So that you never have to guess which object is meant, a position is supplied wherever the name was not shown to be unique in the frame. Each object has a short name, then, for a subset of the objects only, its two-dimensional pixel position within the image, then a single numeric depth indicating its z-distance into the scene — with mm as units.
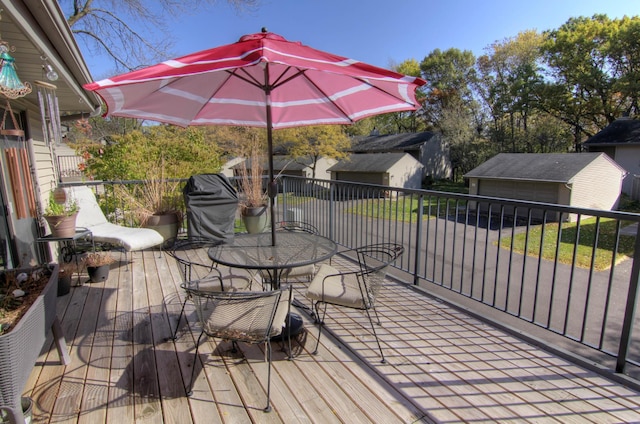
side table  3305
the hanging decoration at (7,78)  1723
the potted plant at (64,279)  3120
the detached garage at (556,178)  16234
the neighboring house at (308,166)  27281
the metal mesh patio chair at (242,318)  1730
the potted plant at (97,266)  3447
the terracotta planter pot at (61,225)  3283
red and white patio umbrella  1544
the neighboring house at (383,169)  23938
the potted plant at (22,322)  1292
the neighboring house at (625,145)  18812
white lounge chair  3654
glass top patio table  2119
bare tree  8859
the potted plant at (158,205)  4762
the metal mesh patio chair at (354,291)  2172
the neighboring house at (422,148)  27609
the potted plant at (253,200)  5398
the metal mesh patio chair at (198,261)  2396
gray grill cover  4637
